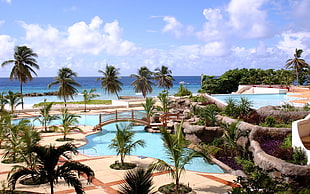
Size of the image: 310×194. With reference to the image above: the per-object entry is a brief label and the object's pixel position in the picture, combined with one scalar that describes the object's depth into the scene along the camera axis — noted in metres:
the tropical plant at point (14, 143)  9.30
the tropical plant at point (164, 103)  18.02
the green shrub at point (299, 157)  8.38
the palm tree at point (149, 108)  17.06
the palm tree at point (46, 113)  15.68
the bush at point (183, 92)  26.96
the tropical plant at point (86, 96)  24.65
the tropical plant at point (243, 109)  14.66
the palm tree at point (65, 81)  25.23
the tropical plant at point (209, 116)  13.62
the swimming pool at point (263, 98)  23.49
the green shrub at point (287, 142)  9.80
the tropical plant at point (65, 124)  13.97
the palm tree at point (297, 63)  40.72
